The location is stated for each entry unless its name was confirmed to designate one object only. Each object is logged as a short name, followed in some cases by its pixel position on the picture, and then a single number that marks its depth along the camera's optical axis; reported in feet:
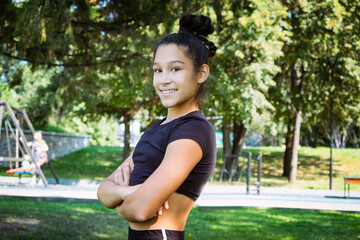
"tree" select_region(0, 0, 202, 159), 17.11
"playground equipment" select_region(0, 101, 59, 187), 41.34
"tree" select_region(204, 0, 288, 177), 49.14
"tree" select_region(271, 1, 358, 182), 52.42
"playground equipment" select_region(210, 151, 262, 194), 45.57
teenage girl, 5.82
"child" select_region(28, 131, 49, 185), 46.91
